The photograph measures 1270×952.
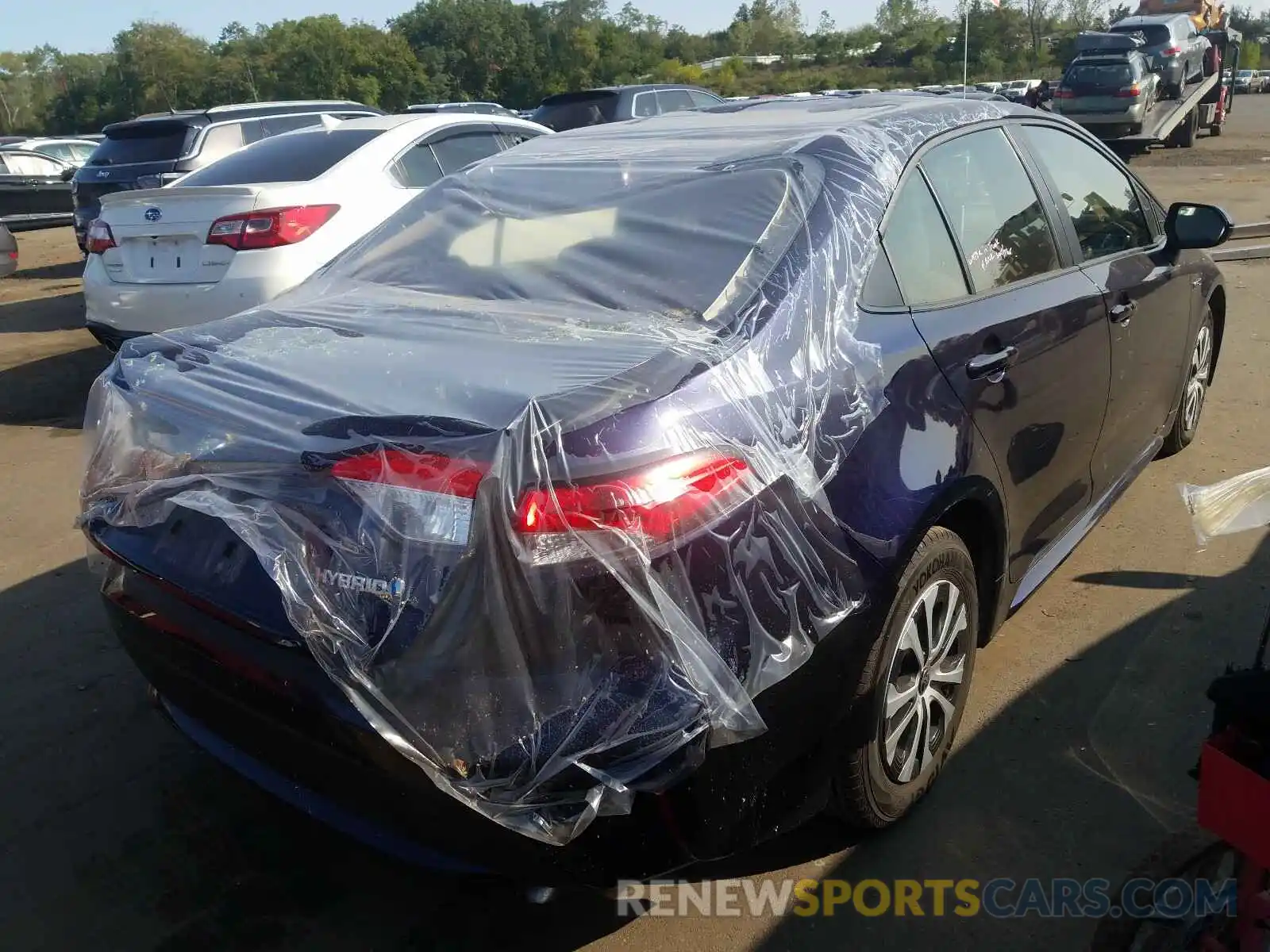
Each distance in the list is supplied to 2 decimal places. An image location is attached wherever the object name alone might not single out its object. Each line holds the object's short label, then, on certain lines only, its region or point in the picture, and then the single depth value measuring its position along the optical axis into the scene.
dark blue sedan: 1.87
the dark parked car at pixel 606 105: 12.01
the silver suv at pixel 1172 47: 19.14
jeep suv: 10.11
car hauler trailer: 18.84
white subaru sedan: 5.92
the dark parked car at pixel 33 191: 15.61
